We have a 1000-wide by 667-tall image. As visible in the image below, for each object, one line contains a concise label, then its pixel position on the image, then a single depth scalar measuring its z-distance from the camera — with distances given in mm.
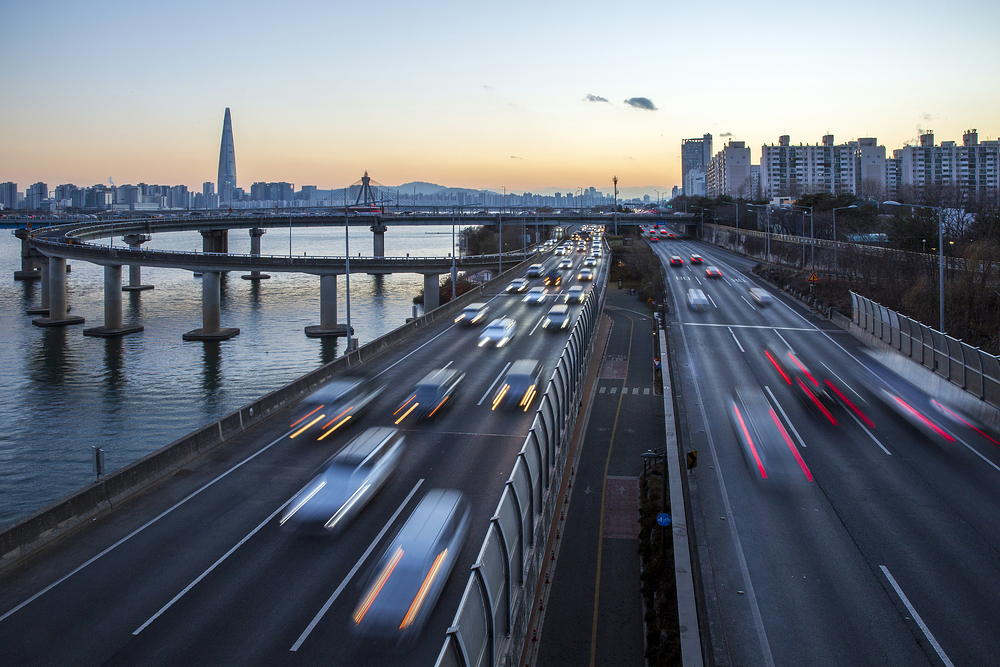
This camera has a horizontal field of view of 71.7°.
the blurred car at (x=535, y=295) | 57812
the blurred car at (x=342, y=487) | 16469
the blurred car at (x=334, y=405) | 23922
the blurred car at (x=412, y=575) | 12508
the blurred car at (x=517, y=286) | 65375
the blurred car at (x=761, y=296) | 57441
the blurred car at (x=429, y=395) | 25656
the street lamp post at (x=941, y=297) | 29984
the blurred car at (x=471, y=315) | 47000
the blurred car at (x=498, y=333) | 39750
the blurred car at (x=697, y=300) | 55906
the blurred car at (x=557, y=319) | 45250
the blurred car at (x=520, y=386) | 27219
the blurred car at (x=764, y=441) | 20688
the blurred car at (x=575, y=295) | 59338
